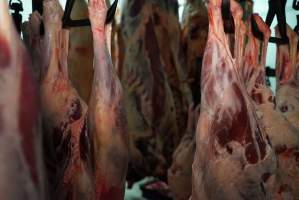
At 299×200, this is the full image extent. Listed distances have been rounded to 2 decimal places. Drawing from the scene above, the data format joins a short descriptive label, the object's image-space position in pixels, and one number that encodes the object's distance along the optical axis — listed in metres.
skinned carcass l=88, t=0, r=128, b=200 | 1.05
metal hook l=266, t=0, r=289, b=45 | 1.16
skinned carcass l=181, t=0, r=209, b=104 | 1.79
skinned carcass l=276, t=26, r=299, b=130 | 1.31
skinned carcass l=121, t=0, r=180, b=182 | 1.65
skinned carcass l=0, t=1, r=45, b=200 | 0.72
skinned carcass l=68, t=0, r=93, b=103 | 1.46
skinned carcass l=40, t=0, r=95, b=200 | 0.97
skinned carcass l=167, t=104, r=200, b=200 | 1.45
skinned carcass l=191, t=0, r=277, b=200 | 1.01
